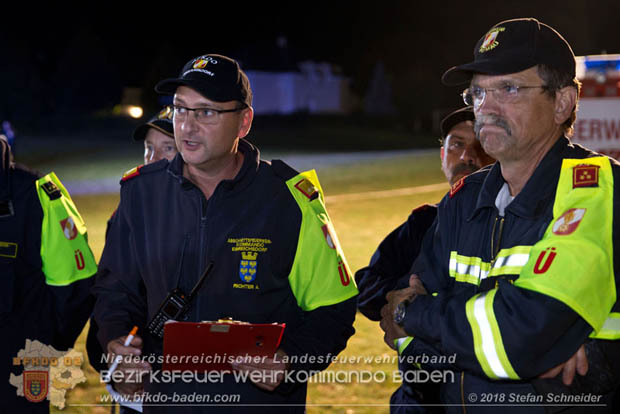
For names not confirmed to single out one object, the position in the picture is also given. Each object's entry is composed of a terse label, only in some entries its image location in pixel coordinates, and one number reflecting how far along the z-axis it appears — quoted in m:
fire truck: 6.95
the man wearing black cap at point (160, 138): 5.12
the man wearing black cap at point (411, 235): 4.09
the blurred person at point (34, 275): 3.61
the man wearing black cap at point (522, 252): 2.59
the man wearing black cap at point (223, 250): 3.35
